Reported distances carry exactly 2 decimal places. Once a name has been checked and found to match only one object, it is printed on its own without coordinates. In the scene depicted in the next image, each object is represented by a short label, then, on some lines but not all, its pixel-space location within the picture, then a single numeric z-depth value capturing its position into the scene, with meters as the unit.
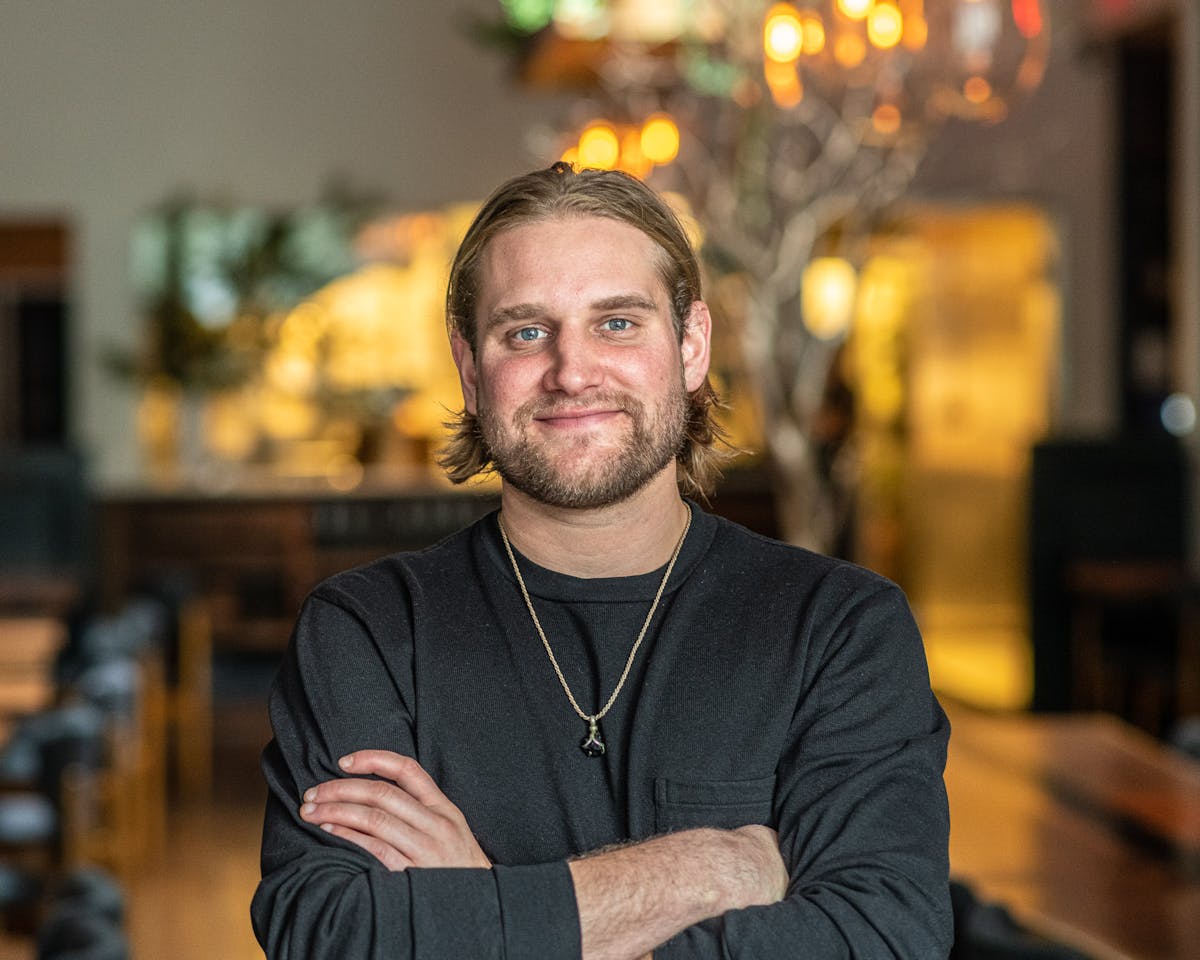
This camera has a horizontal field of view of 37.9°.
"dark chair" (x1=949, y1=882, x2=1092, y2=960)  1.93
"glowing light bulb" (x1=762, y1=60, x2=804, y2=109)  4.23
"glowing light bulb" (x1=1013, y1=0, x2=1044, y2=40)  3.89
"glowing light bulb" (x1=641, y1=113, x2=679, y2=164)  6.17
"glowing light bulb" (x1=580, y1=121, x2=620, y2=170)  6.30
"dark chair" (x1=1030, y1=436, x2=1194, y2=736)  8.12
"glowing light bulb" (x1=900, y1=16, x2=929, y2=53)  3.92
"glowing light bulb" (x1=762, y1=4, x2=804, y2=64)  4.17
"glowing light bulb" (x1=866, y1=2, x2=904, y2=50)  3.94
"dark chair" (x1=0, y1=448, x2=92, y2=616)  9.80
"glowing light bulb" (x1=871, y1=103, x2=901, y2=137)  4.26
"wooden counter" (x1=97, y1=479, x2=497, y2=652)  9.38
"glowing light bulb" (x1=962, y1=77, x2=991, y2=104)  3.96
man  1.58
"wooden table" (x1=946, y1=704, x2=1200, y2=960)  2.78
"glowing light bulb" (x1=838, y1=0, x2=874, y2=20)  4.00
